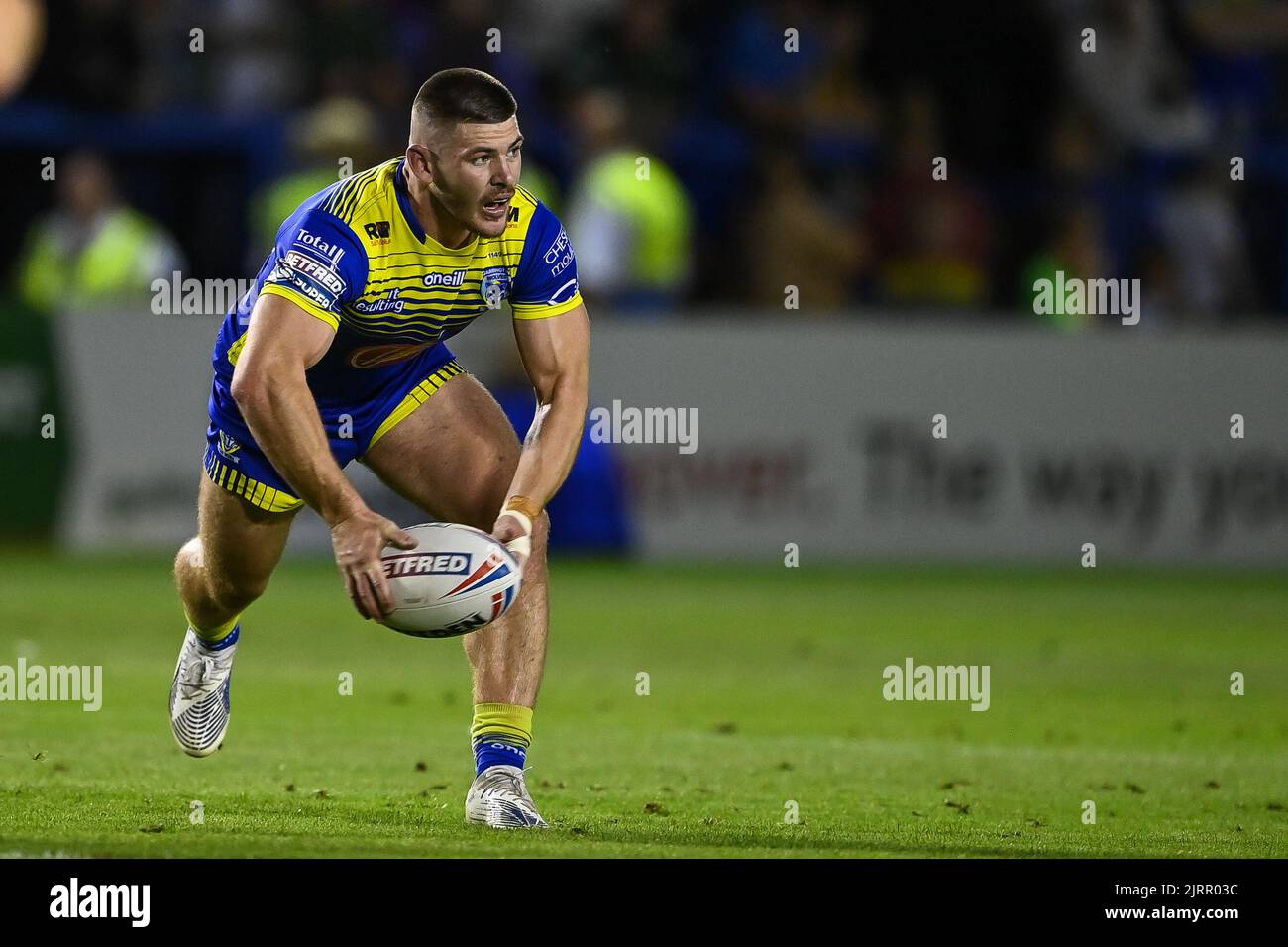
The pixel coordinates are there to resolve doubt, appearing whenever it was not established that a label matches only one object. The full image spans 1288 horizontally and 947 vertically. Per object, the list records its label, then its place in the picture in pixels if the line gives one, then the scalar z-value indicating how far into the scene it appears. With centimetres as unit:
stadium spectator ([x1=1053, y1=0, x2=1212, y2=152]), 2086
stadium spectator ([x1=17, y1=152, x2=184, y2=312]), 1866
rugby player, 721
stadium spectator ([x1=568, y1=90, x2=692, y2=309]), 1797
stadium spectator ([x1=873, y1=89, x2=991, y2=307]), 1992
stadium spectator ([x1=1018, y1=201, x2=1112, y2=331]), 2000
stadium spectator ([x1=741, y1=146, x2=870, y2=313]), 1928
